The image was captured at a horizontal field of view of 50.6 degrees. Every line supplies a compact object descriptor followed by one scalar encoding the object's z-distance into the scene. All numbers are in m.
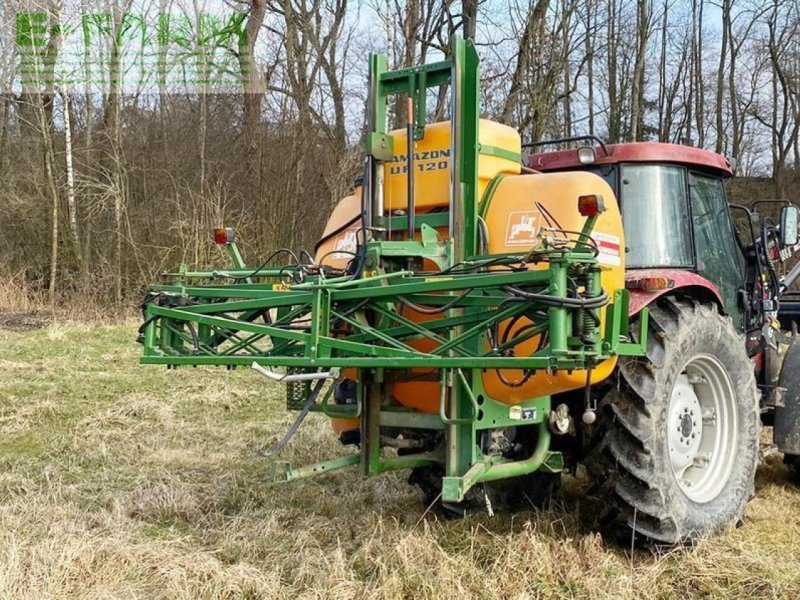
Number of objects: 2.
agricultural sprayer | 3.24
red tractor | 3.71
